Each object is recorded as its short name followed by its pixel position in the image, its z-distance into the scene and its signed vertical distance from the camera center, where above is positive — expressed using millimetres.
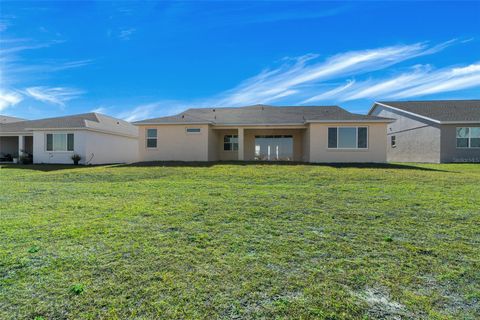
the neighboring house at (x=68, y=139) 20766 +1458
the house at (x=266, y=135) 17391 +1646
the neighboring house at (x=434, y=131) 20531 +2391
